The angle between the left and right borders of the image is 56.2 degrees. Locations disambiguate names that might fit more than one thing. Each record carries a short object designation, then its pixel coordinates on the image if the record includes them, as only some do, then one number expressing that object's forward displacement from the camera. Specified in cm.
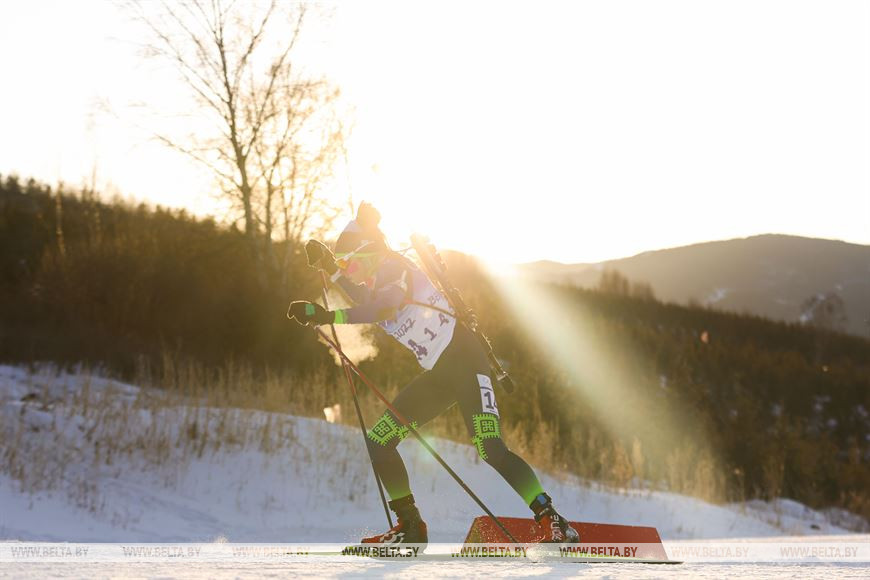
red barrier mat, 538
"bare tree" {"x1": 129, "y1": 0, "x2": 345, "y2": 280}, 1980
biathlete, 519
